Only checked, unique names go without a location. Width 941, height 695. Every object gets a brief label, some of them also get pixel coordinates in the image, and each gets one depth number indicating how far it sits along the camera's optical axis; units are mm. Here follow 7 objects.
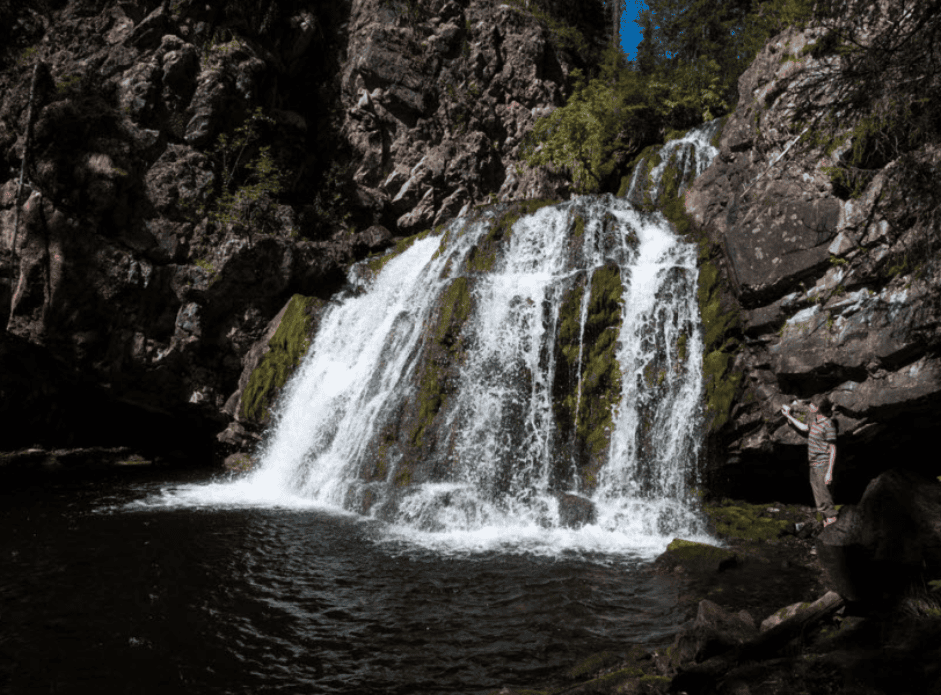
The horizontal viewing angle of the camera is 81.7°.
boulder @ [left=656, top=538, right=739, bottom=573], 7527
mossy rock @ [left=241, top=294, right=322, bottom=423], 15539
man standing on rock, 8734
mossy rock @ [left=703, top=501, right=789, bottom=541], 9109
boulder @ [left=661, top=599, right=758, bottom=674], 4273
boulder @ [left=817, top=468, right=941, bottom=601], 4168
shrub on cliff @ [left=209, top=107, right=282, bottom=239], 17125
